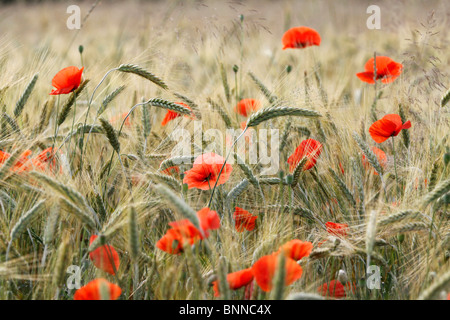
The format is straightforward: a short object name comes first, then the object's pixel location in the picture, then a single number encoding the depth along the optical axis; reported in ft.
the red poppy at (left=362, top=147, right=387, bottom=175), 6.15
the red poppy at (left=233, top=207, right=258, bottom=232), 5.89
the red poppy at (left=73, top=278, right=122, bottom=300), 5.32
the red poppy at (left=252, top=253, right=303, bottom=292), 5.30
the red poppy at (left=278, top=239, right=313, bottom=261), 5.47
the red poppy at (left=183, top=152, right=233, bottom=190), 5.84
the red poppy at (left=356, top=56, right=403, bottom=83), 6.62
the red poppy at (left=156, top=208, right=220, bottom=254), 5.43
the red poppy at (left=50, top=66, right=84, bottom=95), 5.96
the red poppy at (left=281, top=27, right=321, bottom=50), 7.00
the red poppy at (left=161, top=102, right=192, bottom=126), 6.39
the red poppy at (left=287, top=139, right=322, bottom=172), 5.94
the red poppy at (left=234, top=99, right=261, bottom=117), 6.51
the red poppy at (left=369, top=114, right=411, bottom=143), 5.95
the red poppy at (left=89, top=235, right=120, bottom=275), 5.50
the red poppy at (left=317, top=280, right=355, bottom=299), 5.59
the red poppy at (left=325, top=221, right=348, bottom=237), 5.71
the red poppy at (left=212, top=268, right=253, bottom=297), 5.34
